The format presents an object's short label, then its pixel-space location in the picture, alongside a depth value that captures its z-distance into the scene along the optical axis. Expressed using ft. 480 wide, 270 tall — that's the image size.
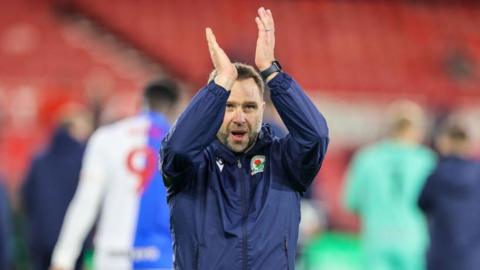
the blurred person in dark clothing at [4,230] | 60.59
